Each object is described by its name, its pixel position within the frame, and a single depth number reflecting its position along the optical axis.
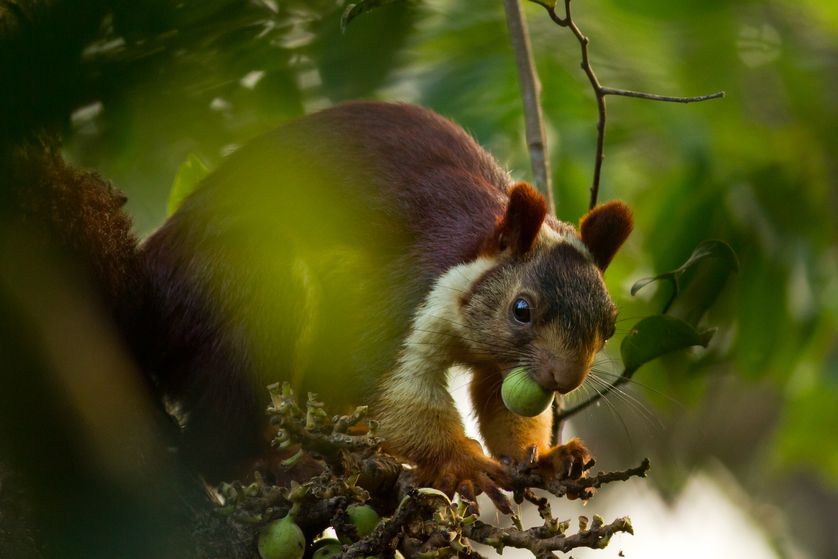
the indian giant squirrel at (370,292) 5.62
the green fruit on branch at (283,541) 4.11
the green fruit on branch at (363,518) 4.32
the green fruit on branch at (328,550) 4.39
